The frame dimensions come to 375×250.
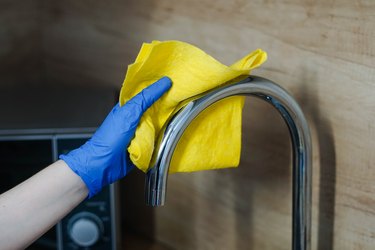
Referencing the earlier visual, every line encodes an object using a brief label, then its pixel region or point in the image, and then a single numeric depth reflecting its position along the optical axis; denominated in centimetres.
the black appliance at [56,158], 142
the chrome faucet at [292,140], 109
